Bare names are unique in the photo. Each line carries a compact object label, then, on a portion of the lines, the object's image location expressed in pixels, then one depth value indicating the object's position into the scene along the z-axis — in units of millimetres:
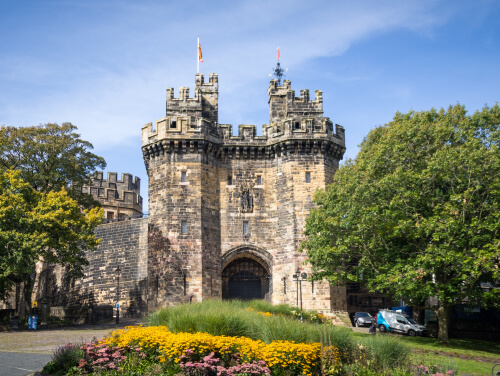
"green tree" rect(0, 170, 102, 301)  26453
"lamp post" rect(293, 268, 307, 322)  30181
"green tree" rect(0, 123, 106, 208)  32688
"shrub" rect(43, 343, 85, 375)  13266
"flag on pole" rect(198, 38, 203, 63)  37406
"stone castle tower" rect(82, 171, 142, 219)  51562
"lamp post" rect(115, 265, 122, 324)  34794
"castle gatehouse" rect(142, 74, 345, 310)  31016
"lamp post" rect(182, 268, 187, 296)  30369
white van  28328
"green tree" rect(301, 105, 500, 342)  22281
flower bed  12930
